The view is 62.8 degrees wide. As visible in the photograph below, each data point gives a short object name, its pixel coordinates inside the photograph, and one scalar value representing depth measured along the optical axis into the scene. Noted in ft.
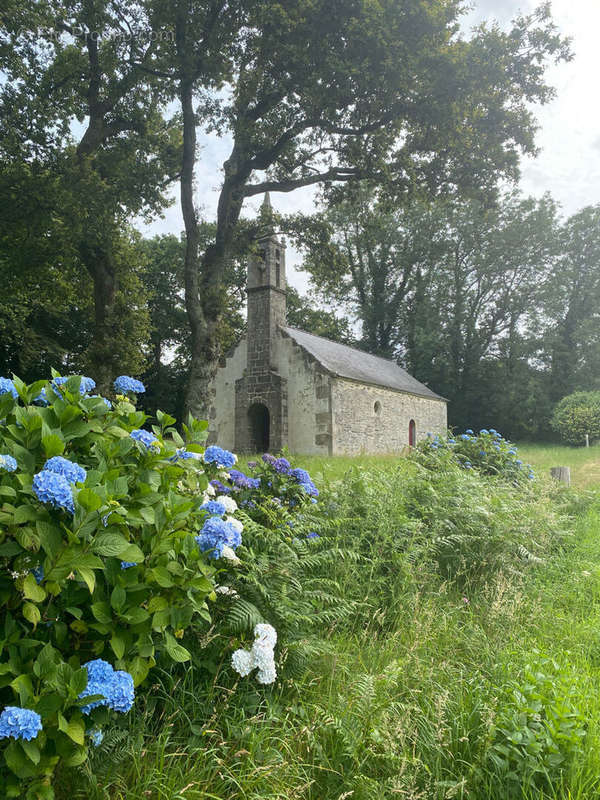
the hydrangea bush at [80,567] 5.43
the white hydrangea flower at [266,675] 7.36
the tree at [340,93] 37.78
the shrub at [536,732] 6.80
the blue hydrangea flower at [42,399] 7.97
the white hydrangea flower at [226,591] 8.54
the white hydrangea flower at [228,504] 9.12
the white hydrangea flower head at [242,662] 7.36
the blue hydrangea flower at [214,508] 8.11
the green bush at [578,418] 83.82
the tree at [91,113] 41.01
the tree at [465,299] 115.34
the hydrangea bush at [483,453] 28.55
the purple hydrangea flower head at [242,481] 12.67
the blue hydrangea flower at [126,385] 9.47
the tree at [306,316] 110.52
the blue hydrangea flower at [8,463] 5.84
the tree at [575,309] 112.37
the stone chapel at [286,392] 65.77
